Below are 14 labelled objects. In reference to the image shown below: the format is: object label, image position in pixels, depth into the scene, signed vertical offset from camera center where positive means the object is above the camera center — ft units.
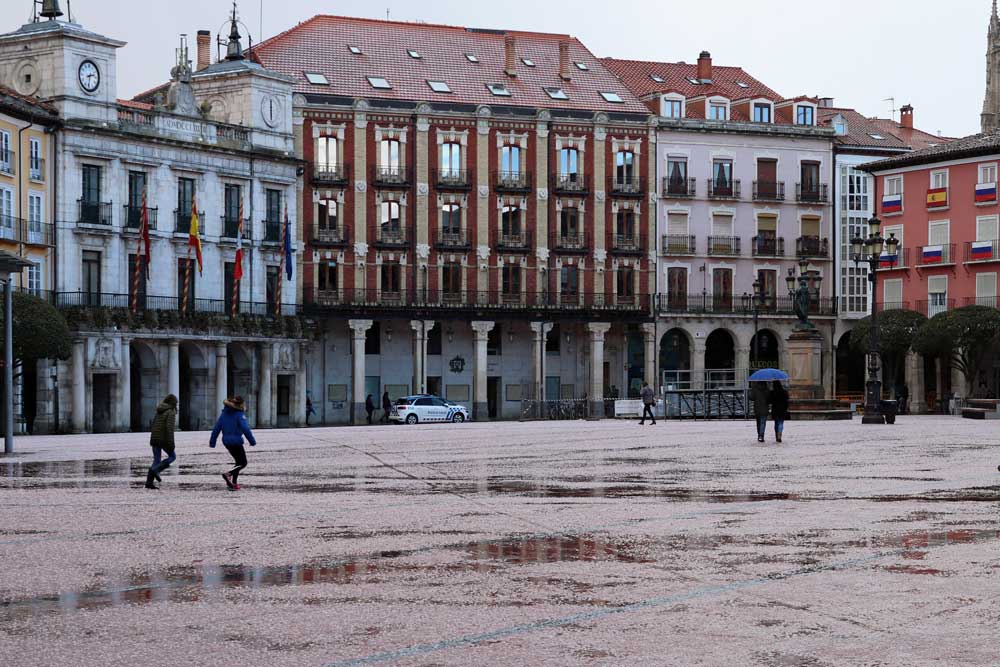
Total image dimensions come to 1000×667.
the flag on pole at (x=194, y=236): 198.49 +18.05
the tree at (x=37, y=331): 158.81 +5.21
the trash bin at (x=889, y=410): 151.45 -3.12
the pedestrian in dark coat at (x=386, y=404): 230.48 -3.44
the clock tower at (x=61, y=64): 196.03 +39.34
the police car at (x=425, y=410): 214.69 -4.11
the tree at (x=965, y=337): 214.69 +5.37
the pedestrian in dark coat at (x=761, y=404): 115.82 -1.90
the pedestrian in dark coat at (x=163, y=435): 75.72 -2.58
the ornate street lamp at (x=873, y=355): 146.20 +2.08
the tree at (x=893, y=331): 228.63 +6.54
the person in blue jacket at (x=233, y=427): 75.25 -2.16
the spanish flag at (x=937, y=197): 243.40 +27.24
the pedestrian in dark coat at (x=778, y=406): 115.24 -2.07
